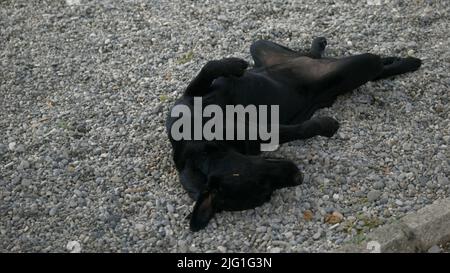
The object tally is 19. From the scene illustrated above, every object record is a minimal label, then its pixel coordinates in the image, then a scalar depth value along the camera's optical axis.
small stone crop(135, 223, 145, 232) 3.95
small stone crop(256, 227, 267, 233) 3.86
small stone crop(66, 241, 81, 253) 3.87
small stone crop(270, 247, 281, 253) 3.73
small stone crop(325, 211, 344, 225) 3.86
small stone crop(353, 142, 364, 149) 4.31
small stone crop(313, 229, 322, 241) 3.77
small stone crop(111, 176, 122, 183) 4.30
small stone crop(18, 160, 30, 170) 4.47
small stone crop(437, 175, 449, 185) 4.04
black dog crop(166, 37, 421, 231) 3.82
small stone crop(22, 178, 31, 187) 4.34
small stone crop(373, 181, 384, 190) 4.03
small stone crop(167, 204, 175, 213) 4.03
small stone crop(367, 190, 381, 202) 3.96
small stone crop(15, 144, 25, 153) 4.64
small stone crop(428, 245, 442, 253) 3.76
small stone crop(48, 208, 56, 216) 4.11
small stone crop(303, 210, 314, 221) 3.90
